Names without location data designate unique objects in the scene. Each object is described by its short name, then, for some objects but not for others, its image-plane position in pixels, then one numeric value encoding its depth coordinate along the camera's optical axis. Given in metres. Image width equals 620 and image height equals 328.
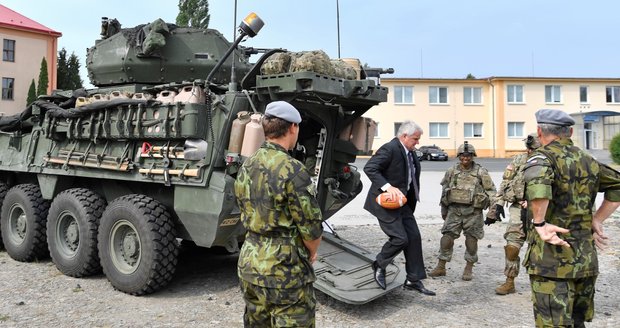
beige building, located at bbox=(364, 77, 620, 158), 39.97
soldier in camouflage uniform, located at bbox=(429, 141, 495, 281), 6.41
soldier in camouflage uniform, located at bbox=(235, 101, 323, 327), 3.05
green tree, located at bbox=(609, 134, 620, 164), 27.80
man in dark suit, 5.33
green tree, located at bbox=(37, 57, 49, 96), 36.62
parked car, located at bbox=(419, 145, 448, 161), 36.58
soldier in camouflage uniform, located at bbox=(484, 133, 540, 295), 5.88
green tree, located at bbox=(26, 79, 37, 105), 35.69
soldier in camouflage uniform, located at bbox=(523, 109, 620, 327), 3.42
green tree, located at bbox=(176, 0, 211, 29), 32.62
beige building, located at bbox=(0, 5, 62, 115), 36.59
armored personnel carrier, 5.30
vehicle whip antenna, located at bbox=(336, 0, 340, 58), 6.86
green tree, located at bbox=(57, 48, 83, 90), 41.56
